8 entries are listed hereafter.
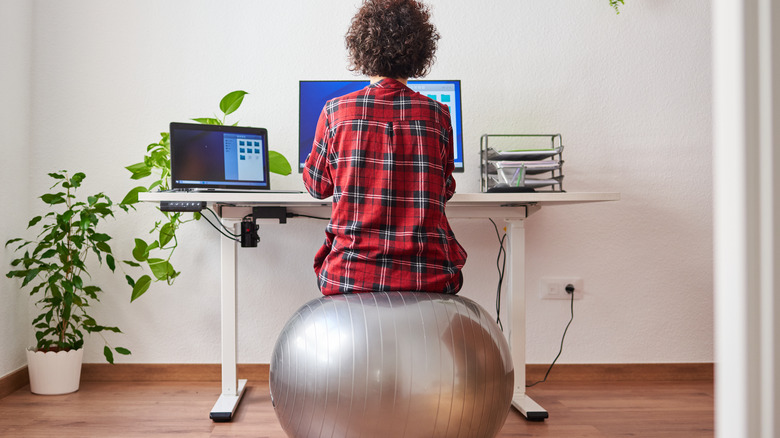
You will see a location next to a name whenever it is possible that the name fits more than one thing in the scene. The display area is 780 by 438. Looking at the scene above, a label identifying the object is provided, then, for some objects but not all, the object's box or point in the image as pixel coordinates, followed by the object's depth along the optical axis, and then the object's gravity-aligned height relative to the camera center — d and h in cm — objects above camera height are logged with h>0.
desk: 191 -21
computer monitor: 218 +48
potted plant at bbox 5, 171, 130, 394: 210 -24
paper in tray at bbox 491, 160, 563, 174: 207 +21
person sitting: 123 +11
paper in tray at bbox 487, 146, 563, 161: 209 +25
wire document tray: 207 +21
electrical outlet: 242 -29
